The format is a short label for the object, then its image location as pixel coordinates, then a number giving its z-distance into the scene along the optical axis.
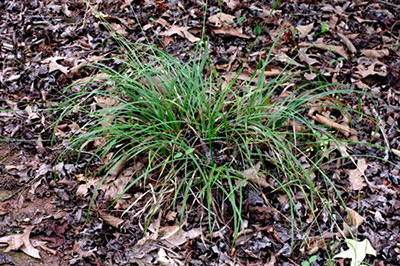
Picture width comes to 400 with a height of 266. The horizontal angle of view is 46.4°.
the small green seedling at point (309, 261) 2.90
